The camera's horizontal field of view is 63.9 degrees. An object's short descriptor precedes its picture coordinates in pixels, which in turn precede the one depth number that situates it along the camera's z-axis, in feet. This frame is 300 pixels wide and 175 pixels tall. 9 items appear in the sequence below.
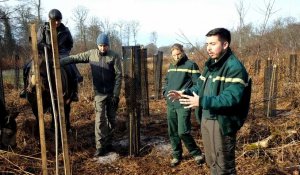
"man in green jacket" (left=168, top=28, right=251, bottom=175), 7.35
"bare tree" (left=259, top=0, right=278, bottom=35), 22.81
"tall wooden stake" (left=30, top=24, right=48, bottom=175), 8.09
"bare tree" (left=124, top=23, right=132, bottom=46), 175.43
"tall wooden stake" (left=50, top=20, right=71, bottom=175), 7.80
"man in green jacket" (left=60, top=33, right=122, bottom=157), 13.58
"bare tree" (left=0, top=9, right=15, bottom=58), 82.69
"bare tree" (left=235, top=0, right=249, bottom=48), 32.98
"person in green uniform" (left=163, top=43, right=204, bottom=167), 12.48
